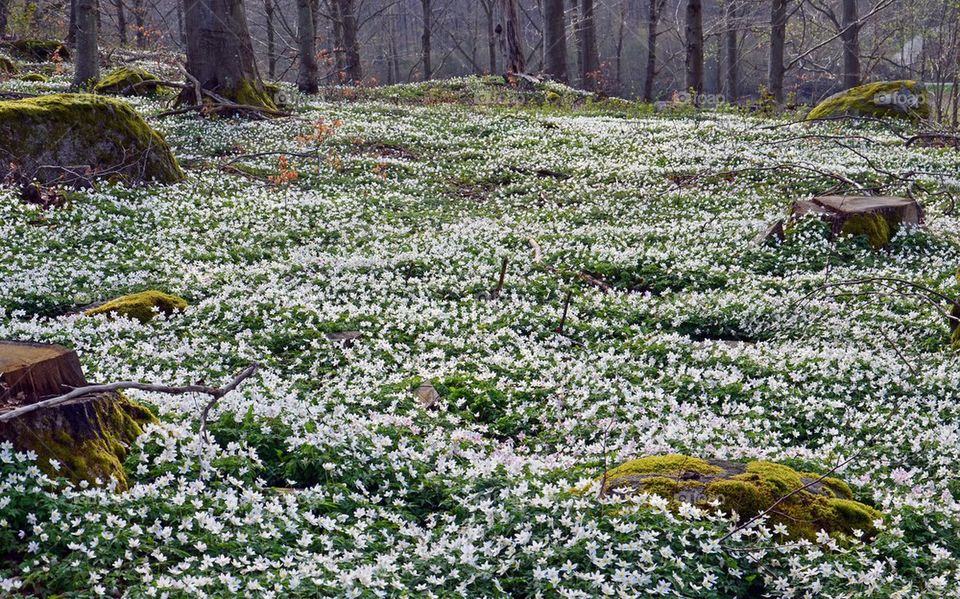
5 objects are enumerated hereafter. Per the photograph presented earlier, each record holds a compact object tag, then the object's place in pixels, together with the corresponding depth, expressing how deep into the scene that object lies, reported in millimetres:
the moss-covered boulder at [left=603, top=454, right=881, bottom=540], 5051
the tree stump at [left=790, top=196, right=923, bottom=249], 12891
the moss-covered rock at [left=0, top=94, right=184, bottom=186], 13977
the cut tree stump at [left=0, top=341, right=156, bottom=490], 4570
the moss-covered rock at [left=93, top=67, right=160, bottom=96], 26484
